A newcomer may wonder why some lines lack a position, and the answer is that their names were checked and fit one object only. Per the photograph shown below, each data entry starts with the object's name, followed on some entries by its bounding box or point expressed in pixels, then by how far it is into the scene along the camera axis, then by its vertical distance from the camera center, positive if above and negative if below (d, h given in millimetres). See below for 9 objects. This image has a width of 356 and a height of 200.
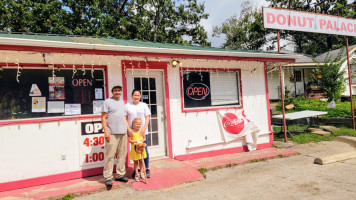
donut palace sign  7160 +2567
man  4195 -446
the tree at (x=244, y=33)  28281 +8288
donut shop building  4383 +120
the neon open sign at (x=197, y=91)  6172 +327
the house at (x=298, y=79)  20156 +1866
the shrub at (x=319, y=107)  11969 -486
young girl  4370 -649
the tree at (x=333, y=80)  15906 +1240
